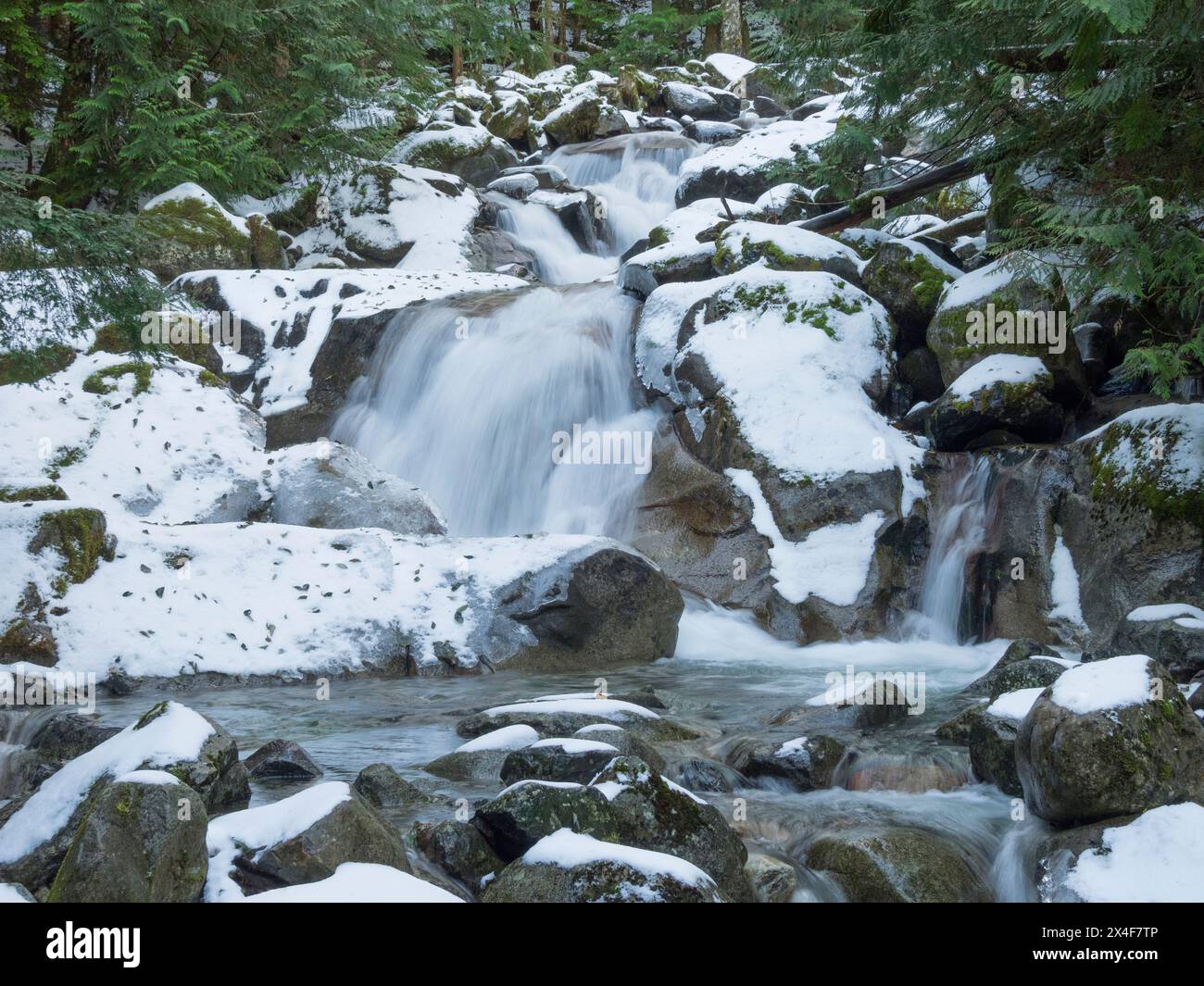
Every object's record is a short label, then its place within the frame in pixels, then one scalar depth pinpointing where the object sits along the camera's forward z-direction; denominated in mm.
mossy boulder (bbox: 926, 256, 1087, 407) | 10109
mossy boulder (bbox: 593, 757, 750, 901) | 4172
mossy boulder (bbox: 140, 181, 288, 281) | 14727
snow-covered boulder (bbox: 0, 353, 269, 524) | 10516
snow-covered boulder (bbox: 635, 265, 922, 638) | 9797
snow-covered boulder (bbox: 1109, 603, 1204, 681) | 6648
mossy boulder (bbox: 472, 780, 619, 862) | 4160
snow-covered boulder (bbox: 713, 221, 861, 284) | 12445
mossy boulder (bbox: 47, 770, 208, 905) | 3490
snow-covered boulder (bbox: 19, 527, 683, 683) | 7941
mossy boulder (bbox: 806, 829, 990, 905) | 4426
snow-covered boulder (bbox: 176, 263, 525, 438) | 13328
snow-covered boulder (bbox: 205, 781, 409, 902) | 3799
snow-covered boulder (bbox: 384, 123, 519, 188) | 20781
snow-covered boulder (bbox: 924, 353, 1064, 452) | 9844
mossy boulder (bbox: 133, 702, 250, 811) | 4742
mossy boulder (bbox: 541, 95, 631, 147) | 23203
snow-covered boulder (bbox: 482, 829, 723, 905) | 3455
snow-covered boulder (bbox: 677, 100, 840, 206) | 18875
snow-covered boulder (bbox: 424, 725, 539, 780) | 5593
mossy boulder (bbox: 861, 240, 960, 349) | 11617
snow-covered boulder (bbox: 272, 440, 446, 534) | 10047
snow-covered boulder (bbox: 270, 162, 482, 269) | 17812
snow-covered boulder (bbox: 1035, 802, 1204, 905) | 3805
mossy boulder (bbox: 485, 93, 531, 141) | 23750
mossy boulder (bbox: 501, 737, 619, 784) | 5117
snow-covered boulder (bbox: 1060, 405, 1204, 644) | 8023
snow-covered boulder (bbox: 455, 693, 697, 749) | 5977
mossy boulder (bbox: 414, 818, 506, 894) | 4266
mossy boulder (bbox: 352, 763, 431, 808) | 5148
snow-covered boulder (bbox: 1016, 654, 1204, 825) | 4273
